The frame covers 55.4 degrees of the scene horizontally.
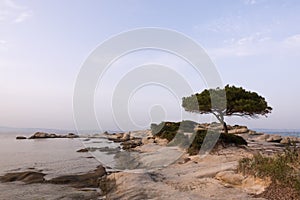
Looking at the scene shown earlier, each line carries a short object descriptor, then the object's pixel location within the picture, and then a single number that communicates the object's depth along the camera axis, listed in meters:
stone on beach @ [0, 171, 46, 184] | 18.31
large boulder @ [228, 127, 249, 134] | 53.69
